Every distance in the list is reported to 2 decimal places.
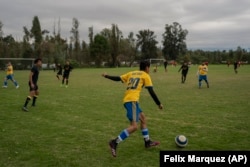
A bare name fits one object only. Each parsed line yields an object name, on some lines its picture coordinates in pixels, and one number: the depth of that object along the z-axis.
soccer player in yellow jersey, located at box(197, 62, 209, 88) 20.93
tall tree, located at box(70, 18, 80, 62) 87.41
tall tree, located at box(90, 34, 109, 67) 81.38
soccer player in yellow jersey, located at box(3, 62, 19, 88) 22.25
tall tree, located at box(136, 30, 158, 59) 107.12
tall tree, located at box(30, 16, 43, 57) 79.00
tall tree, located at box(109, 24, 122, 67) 85.31
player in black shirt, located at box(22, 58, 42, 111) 12.20
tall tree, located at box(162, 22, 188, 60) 116.19
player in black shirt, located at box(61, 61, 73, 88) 23.46
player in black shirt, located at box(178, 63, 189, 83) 25.36
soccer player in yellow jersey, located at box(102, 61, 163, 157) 6.44
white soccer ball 6.78
